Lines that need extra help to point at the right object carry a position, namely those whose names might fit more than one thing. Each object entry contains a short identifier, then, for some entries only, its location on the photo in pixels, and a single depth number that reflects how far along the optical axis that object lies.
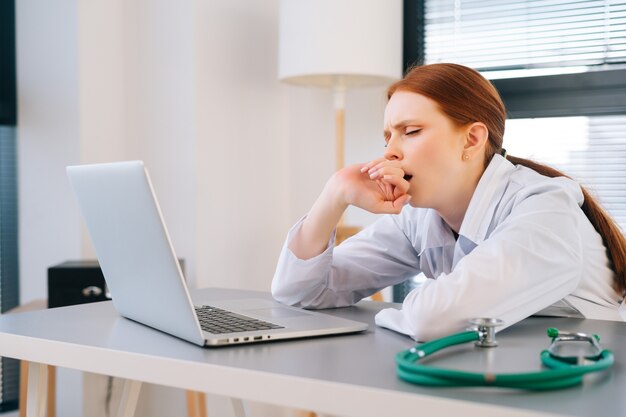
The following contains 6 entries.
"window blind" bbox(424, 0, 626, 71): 2.58
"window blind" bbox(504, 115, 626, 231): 2.56
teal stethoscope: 0.71
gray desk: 0.69
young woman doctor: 1.19
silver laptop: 0.93
